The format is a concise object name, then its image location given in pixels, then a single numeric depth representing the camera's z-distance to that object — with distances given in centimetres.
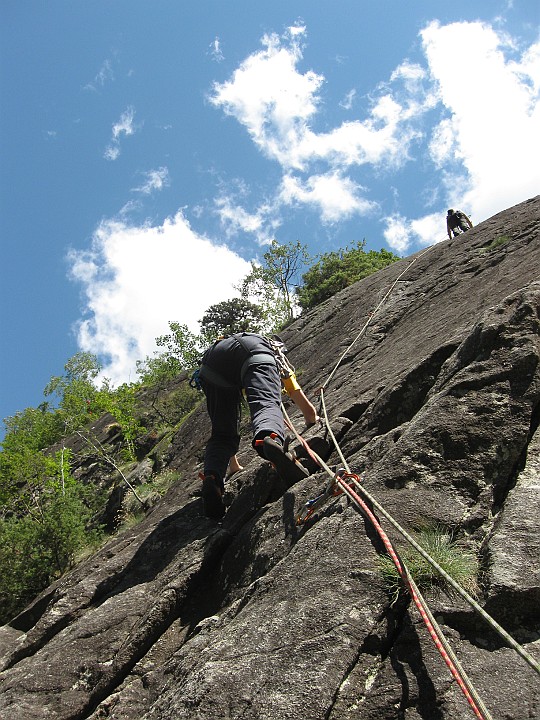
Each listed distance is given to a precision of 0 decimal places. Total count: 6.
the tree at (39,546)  945
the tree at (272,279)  3662
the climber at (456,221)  1762
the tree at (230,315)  3244
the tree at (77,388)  2412
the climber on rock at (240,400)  545
